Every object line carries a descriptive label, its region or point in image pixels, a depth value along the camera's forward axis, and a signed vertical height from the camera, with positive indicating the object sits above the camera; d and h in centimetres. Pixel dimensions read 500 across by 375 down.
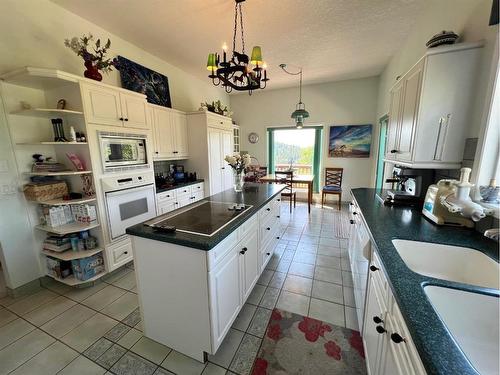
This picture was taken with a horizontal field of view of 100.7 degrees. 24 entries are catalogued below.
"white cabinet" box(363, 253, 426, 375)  71 -80
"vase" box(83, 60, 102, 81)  217 +85
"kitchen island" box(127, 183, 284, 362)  129 -85
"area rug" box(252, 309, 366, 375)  140 -145
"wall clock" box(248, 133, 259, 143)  577 +38
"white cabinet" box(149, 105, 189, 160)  328 +32
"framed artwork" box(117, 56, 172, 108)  296 +111
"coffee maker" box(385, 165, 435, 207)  190 -36
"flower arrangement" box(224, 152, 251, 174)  230 -11
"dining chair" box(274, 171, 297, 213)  468 -67
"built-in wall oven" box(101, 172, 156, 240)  231 -57
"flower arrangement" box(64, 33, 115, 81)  207 +96
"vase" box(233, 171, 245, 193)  244 -35
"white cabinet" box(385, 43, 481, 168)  142 +32
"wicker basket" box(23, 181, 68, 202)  199 -36
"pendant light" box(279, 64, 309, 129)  375 +66
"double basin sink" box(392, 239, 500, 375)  75 -65
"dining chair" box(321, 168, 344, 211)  488 -71
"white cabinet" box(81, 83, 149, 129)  210 +52
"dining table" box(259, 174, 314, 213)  455 -65
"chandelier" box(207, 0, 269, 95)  188 +80
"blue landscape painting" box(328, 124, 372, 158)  482 +20
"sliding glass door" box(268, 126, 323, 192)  542 +1
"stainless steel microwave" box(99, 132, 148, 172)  227 +3
